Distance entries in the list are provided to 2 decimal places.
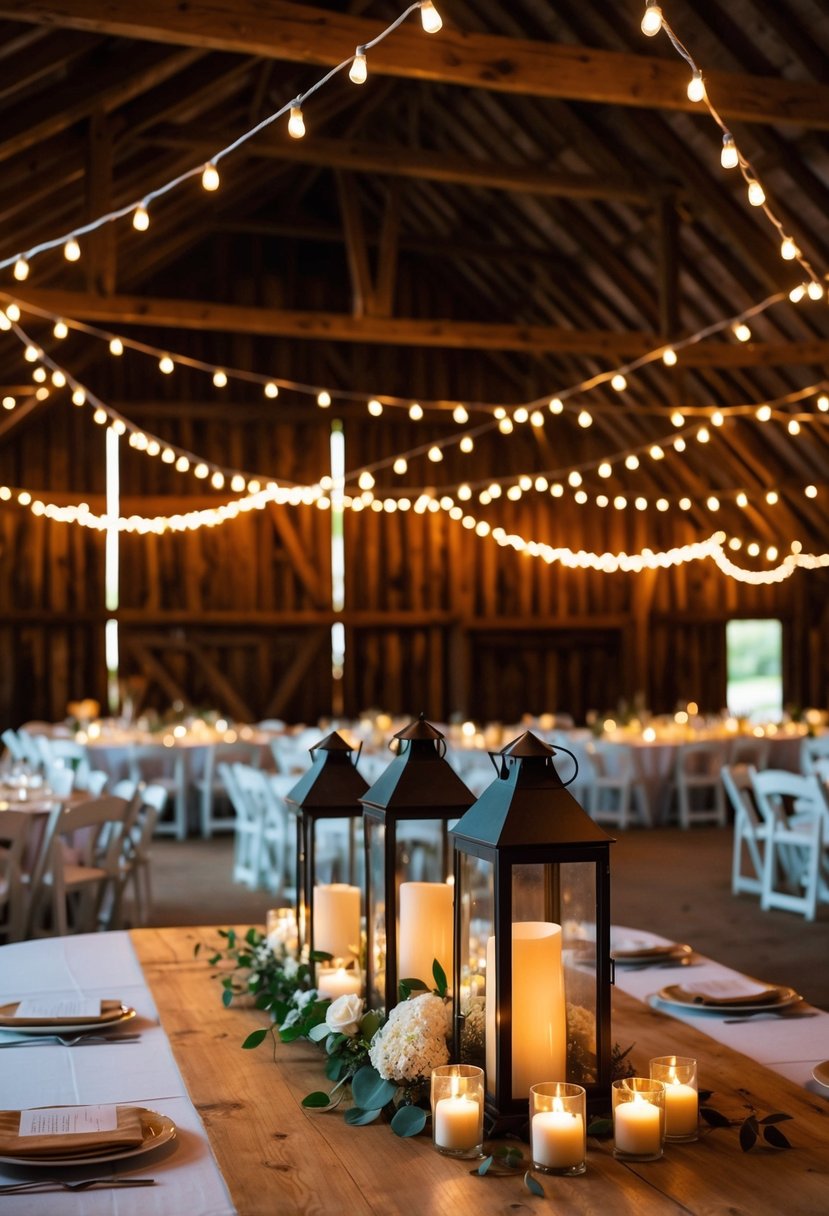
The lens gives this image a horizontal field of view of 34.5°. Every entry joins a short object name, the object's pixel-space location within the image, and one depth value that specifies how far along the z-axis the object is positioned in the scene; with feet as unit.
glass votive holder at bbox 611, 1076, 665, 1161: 6.25
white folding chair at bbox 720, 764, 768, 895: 28.86
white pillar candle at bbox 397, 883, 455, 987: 7.88
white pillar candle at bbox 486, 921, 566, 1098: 6.55
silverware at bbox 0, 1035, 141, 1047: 8.41
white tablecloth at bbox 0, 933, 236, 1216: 5.92
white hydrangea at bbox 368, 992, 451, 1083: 6.88
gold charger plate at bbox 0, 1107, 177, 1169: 6.16
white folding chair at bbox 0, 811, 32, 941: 20.63
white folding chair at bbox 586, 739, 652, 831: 40.27
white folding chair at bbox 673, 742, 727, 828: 41.11
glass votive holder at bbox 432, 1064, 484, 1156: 6.32
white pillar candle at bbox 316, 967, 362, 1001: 8.50
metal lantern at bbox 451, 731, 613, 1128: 6.54
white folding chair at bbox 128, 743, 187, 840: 40.34
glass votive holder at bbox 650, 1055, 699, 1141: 6.54
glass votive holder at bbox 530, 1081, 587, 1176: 6.08
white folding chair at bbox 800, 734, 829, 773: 40.04
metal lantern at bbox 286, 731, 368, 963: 9.15
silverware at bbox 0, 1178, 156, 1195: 6.00
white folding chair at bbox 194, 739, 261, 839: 40.75
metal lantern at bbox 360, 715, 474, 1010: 7.79
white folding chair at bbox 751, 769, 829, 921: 26.27
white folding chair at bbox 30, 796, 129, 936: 20.85
